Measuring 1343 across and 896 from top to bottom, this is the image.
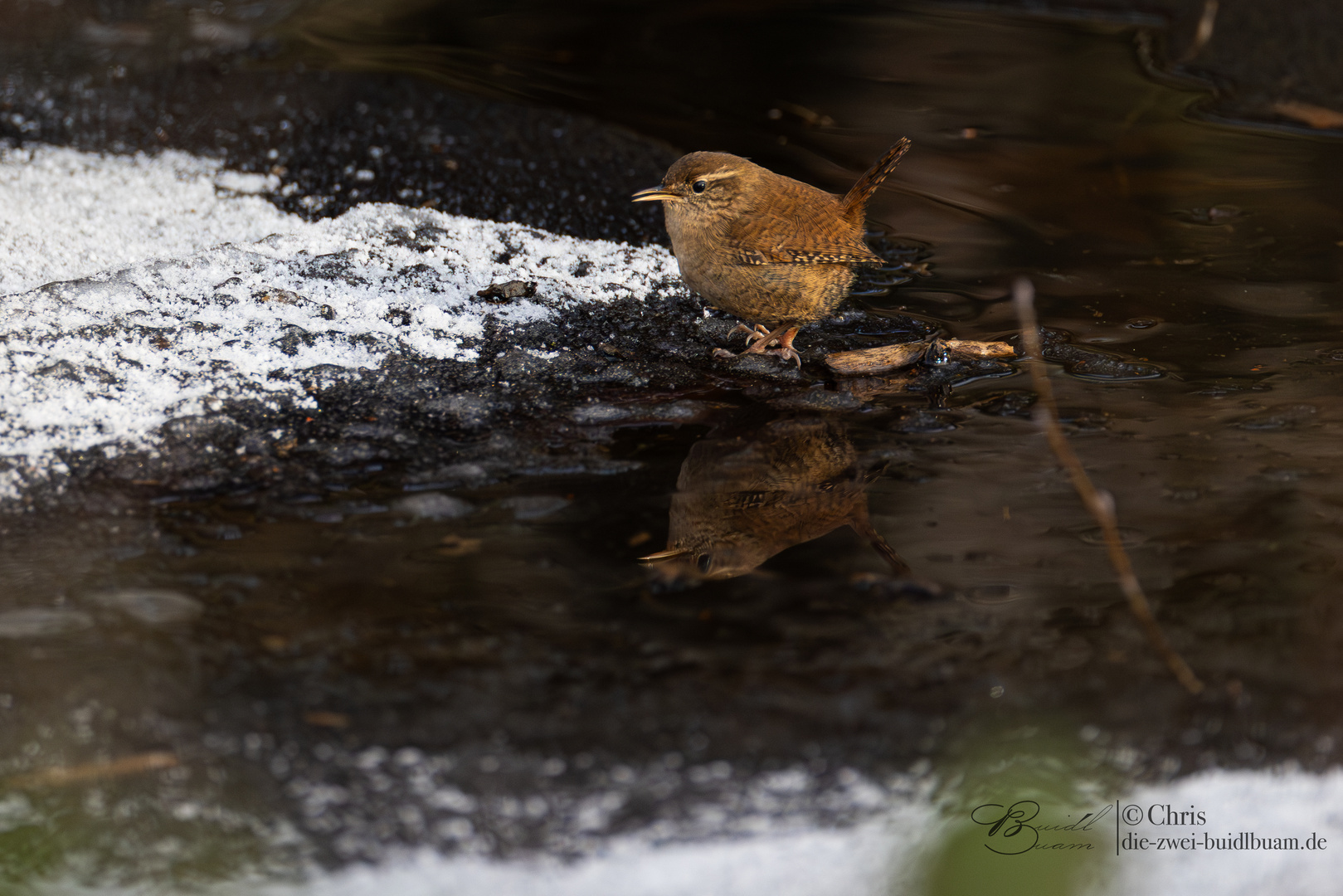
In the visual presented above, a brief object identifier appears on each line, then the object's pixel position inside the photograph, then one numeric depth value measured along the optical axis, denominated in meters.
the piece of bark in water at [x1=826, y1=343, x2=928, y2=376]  7.14
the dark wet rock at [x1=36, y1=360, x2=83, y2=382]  5.94
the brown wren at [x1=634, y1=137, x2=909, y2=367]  7.19
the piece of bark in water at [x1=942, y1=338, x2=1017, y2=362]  7.20
